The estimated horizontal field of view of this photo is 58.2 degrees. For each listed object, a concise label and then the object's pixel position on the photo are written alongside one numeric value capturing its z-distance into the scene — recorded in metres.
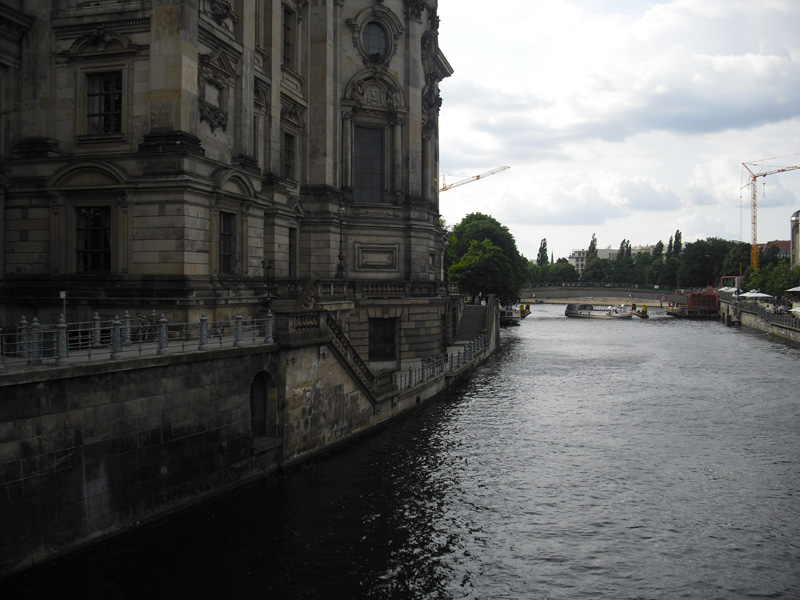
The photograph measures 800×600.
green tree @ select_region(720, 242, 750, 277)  159.75
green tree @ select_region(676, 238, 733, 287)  171.75
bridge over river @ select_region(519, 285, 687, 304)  151.25
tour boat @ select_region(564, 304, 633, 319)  124.31
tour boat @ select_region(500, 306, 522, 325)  103.06
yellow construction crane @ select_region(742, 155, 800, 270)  190.62
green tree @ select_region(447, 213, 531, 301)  102.75
